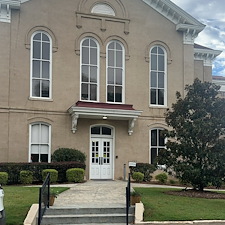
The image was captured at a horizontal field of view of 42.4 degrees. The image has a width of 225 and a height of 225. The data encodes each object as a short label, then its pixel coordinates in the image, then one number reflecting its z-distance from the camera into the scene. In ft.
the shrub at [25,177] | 47.34
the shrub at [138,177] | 53.32
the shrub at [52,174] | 47.95
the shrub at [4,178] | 46.03
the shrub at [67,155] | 53.11
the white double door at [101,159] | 56.64
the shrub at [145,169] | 55.71
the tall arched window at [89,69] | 57.43
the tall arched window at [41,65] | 55.31
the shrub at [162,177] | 53.54
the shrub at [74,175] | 48.93
